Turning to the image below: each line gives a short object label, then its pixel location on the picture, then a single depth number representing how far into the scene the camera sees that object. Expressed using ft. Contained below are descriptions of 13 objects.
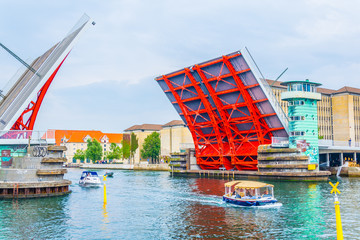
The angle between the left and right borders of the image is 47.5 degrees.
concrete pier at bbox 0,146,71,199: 121.29
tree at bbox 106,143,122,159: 503.90
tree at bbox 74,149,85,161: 543.96
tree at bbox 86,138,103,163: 507.71
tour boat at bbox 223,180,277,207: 109.81
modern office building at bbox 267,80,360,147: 416.87
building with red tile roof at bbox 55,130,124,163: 607.28
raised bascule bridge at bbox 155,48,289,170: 183.01
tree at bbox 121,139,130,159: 484.33
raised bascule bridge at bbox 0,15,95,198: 122.11
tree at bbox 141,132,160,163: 485.97
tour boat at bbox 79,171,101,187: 181.88
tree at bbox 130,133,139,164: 477.98
